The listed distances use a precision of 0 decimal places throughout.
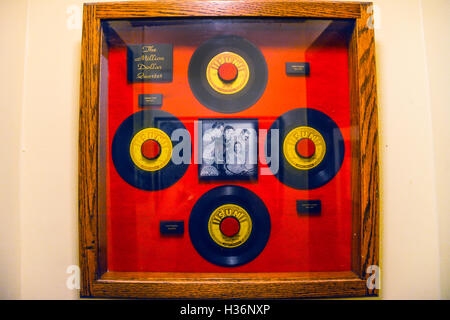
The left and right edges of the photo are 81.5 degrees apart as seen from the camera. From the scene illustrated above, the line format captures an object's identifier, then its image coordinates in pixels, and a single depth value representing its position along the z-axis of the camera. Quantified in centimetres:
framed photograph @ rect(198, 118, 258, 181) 68
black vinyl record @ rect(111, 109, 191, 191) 68
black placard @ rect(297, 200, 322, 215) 68
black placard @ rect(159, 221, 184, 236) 68
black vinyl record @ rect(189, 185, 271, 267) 68
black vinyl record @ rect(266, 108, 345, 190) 68
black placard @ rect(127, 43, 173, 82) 69
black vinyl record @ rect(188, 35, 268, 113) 69
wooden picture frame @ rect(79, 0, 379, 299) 64
